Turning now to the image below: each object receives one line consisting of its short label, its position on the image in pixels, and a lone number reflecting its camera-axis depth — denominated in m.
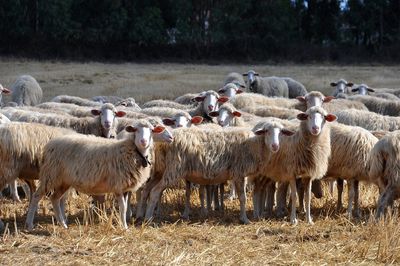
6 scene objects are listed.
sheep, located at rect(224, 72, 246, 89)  22.23
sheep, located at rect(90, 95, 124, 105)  19.38
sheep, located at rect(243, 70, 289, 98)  21.88
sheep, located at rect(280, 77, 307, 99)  24.00
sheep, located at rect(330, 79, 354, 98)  22.70
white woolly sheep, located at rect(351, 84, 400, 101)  19.84
